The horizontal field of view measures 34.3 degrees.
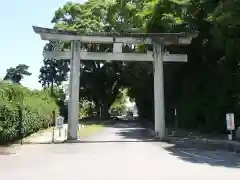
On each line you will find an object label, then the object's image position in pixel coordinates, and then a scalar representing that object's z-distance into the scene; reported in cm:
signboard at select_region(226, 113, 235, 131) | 2096
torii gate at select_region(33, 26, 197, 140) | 2533
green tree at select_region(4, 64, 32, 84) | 10193
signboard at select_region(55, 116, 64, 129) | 2391
